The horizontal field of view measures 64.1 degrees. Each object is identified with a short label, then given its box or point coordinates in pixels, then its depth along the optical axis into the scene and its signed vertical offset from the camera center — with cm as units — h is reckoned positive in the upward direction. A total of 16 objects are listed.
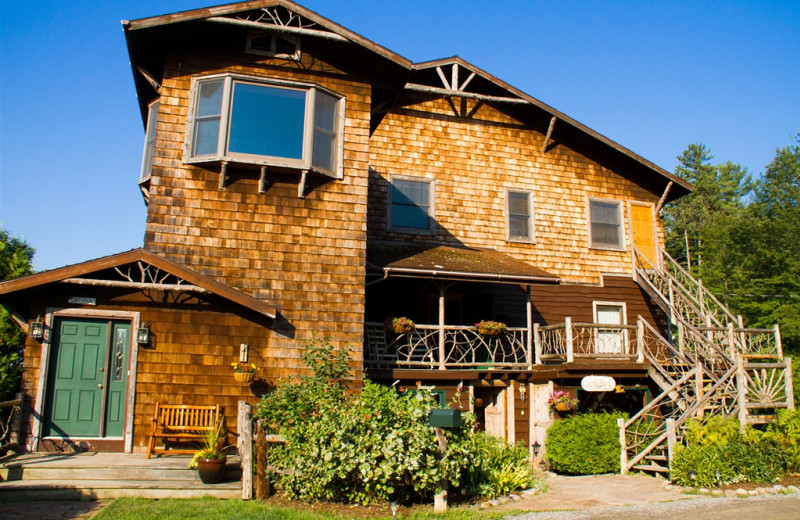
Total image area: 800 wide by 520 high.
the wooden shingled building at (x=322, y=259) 1106 +252
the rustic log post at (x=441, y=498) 882 -162
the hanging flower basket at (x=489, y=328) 1454 +116
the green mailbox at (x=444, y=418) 891 -54
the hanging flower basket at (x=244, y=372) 1114 +7
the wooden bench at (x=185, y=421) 1067 -76
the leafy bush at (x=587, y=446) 1312 -132
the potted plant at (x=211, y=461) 933 -124
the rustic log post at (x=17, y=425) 1040 -84
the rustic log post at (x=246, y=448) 908 -101
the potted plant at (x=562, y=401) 1395 -44
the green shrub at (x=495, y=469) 995 -144
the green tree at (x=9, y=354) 1305 +41
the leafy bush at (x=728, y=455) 1086 -124
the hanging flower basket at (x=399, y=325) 1385 +114
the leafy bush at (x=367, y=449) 861 -97
